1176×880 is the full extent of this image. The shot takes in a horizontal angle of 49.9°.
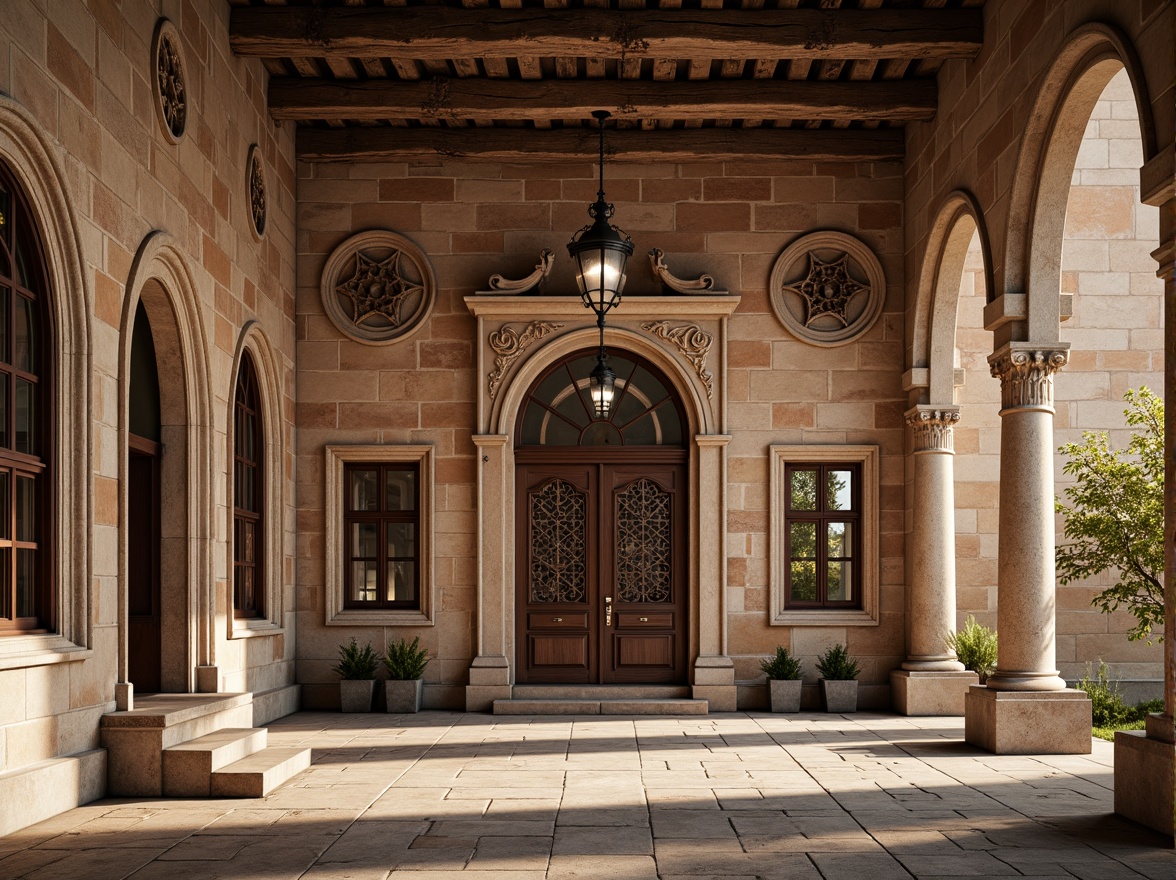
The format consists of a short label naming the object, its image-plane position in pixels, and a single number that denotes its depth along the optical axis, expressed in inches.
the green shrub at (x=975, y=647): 445.4
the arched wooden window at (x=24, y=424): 253.6
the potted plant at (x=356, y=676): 457.4
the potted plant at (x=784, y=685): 461.4
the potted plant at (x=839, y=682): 461.4
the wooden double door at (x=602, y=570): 481.1
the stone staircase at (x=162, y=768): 281.6
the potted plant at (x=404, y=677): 456.8
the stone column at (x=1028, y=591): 343.0
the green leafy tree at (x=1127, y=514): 410.3
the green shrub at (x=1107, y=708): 446.0
